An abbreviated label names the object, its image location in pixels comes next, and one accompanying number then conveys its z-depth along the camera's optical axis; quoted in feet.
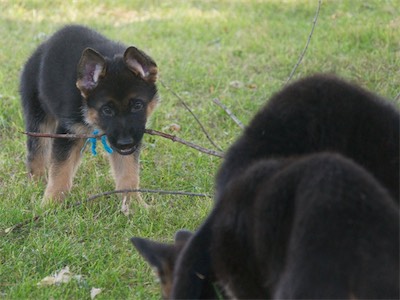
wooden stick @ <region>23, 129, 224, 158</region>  16.11
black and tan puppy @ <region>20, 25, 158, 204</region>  17.94
